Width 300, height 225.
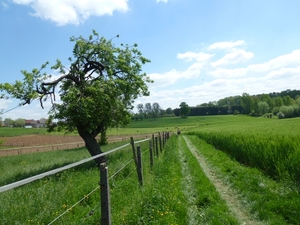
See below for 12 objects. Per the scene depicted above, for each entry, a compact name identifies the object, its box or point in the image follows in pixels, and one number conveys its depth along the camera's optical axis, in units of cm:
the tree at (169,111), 16735
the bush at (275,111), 10494
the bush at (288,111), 8614
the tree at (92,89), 1248
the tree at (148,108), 14974
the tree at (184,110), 13225
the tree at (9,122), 12725
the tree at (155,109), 14406
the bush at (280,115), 8882
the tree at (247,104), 13188
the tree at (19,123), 12768
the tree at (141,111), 14400
